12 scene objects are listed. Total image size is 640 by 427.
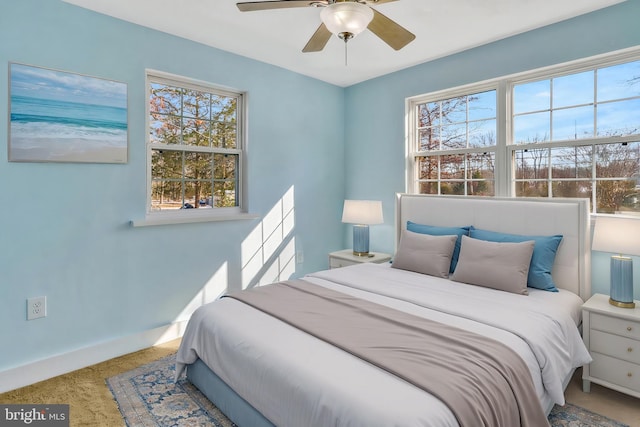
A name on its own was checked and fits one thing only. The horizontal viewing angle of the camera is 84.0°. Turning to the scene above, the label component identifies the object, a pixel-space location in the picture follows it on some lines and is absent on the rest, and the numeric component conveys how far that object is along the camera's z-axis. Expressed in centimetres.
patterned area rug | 195
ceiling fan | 174
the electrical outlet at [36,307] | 237
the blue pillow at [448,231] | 291
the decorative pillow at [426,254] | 281
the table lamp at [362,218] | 376
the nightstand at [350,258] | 368
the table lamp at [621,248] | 219
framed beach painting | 230
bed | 128
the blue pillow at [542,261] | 245
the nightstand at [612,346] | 207
